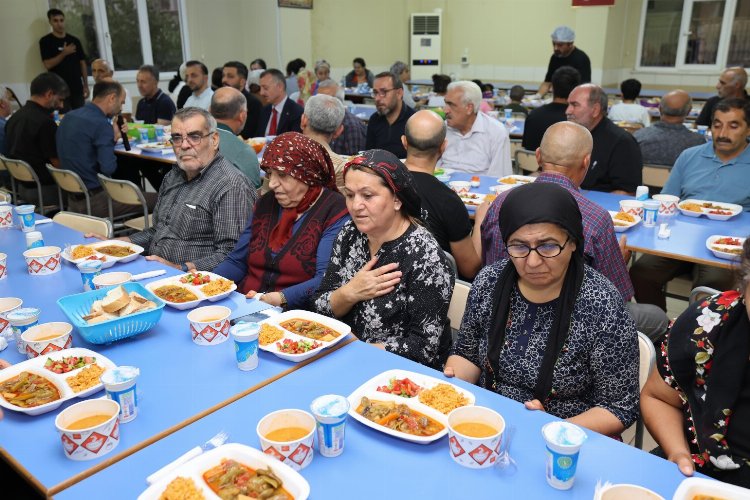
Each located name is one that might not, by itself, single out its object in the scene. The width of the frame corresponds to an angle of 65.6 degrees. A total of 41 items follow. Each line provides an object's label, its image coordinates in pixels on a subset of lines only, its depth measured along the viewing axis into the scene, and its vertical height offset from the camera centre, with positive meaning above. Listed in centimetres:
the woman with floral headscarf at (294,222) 265 -67
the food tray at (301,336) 185 -85
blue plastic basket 192 -81
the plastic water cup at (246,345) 179 -80
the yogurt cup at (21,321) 194 -80
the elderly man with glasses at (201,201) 309 -65
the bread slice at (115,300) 199 -75
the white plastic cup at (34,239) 282 -77
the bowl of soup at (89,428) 140 -84
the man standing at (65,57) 841 +24
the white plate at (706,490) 122 -84
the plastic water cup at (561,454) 126 -79
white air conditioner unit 1236 +62
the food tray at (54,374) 158 -85
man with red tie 616 -33
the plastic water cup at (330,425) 138 -81
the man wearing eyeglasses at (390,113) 541 -35
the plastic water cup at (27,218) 315 -75
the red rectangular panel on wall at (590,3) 987 +118
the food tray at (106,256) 269 -82
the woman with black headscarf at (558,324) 171 -73
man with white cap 785 +27
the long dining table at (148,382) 142 -89
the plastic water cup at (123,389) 152 -79
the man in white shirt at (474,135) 473 -48
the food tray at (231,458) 122 -83
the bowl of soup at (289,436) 134 -83
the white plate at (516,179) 420 -74
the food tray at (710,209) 334 -77
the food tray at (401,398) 145 -86
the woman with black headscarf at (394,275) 213 -71
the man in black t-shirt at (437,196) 298 -60
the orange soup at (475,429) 141 -83
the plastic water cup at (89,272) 239 -79
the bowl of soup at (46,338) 186 -83
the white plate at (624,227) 320 -80
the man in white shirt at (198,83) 684 -11
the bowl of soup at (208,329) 197 -83
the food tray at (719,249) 278 -81
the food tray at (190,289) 225 -84
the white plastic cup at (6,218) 328 -78
